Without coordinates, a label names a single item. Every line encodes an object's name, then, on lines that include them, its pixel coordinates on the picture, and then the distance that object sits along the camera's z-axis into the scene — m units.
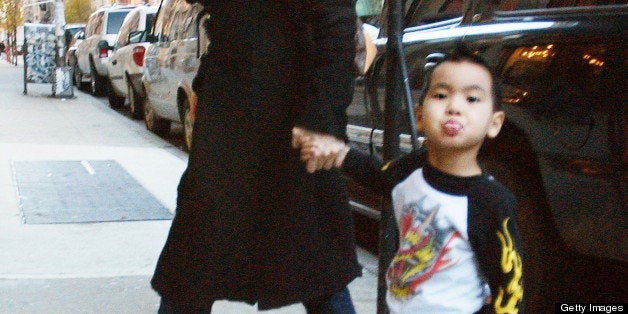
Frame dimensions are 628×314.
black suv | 3.44
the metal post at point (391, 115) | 3.25
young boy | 2.19
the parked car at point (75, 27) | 29.24
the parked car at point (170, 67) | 9.70
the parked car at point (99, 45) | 18.19
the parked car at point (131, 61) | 13.22
